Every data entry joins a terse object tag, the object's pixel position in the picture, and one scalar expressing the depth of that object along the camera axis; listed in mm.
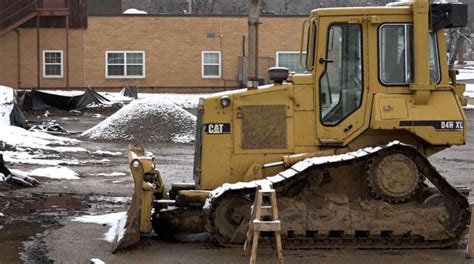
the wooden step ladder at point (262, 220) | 9289
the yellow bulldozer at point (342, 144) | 10781
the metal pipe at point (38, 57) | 46603
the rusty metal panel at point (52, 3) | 46719
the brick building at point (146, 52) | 46969
